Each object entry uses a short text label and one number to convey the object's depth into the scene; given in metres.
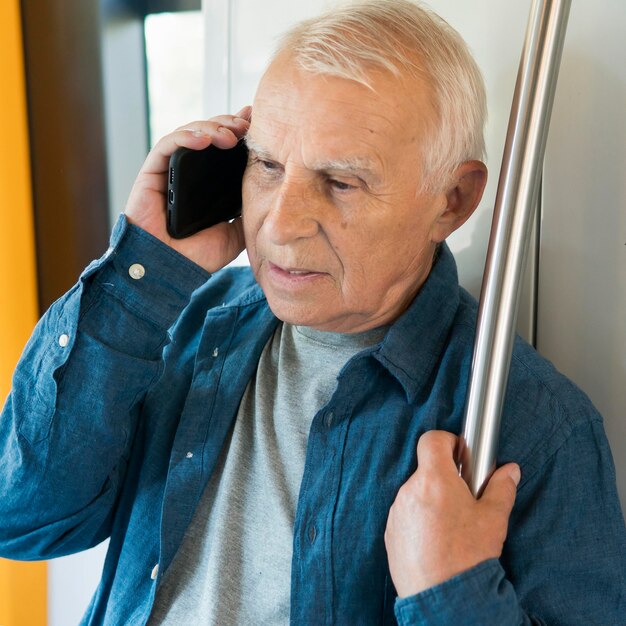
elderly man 0.99
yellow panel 1.62
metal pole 0.90
